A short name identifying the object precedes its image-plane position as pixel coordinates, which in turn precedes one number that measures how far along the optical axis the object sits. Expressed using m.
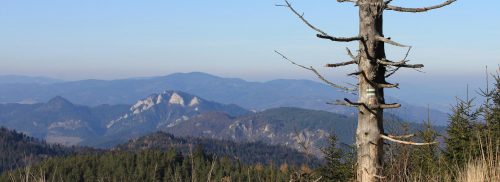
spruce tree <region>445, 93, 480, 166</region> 22.31
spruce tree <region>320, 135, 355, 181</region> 31.67
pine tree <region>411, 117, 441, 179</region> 15.09
